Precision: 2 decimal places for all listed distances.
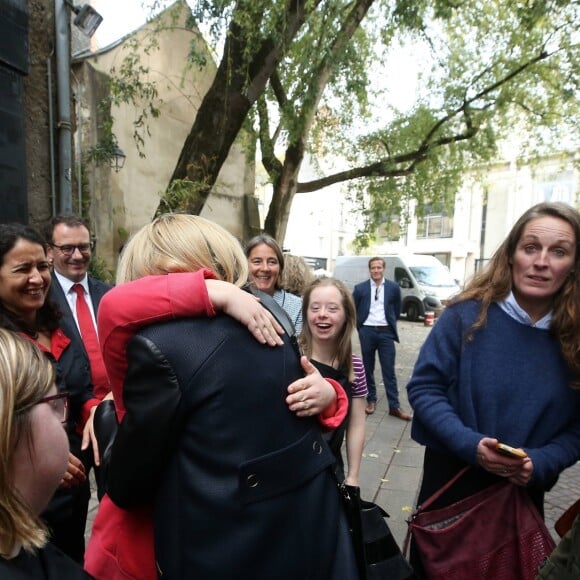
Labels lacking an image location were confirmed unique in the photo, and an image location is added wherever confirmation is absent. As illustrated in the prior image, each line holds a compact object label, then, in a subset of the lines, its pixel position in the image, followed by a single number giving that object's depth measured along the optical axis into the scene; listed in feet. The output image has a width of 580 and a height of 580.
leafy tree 17.40
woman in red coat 3.39
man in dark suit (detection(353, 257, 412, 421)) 18.88
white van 50.85
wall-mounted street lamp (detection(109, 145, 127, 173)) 20.56
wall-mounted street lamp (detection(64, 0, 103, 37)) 18.00
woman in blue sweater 5.16
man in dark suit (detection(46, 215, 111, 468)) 7.32
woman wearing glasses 2.72
